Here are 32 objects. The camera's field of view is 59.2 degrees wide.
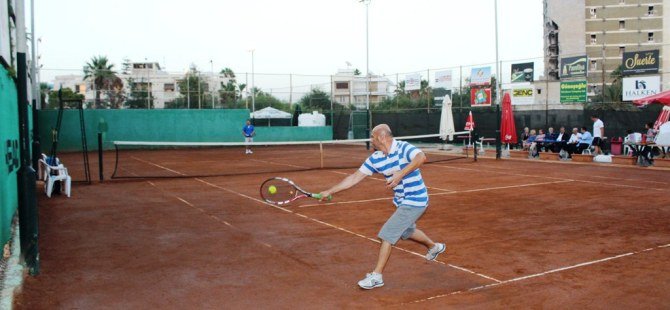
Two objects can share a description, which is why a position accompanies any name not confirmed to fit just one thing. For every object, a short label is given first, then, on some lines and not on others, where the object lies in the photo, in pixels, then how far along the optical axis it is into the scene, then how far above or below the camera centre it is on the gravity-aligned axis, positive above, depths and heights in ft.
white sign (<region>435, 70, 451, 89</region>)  122.21 +10.11
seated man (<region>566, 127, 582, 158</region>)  76.38 -2.29
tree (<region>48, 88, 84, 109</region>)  153.45 +8.82
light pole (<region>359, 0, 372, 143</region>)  123.31 +16.88
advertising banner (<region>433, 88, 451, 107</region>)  123.44 +7.14
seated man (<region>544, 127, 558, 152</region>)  79.25 -2.04
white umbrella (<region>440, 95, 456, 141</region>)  87.57 +1.25
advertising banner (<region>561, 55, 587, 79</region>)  98.78 +9.97
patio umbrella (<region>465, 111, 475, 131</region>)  92.20 +0.40
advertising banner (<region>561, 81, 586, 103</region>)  92.94 +5.39
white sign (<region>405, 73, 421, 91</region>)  128.16 +10.16
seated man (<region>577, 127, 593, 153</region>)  75.51 -2.03
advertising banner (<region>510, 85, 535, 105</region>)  114.32 +6.13
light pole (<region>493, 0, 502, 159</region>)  81.31 +1.89
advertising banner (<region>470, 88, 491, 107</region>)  111.65 +5.73
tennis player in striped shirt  20.71 -2.31
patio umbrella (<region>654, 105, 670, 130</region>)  70.69 +0.84
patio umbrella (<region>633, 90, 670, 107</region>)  63.63 +2.79
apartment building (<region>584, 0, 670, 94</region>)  349.41 +61.15
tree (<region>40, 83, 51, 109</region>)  131.32 +8.42
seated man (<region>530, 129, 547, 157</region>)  80.02 -2.57
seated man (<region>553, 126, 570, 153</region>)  77.61 -2.04
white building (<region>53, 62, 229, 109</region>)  125.30 +9.00
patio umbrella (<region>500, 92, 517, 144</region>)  82.84 +0.20
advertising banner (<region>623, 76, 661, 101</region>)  85.46 +5.57
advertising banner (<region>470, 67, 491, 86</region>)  112.19 +9.79
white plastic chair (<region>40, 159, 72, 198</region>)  46.06 -3.42
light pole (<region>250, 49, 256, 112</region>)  135.84 +9.09
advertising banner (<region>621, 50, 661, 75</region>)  87.81 +9.40
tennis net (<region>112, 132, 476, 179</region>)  69.10 -4.25
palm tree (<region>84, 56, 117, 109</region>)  122.52 +19.60
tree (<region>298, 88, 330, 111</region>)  145.38 +7.25
